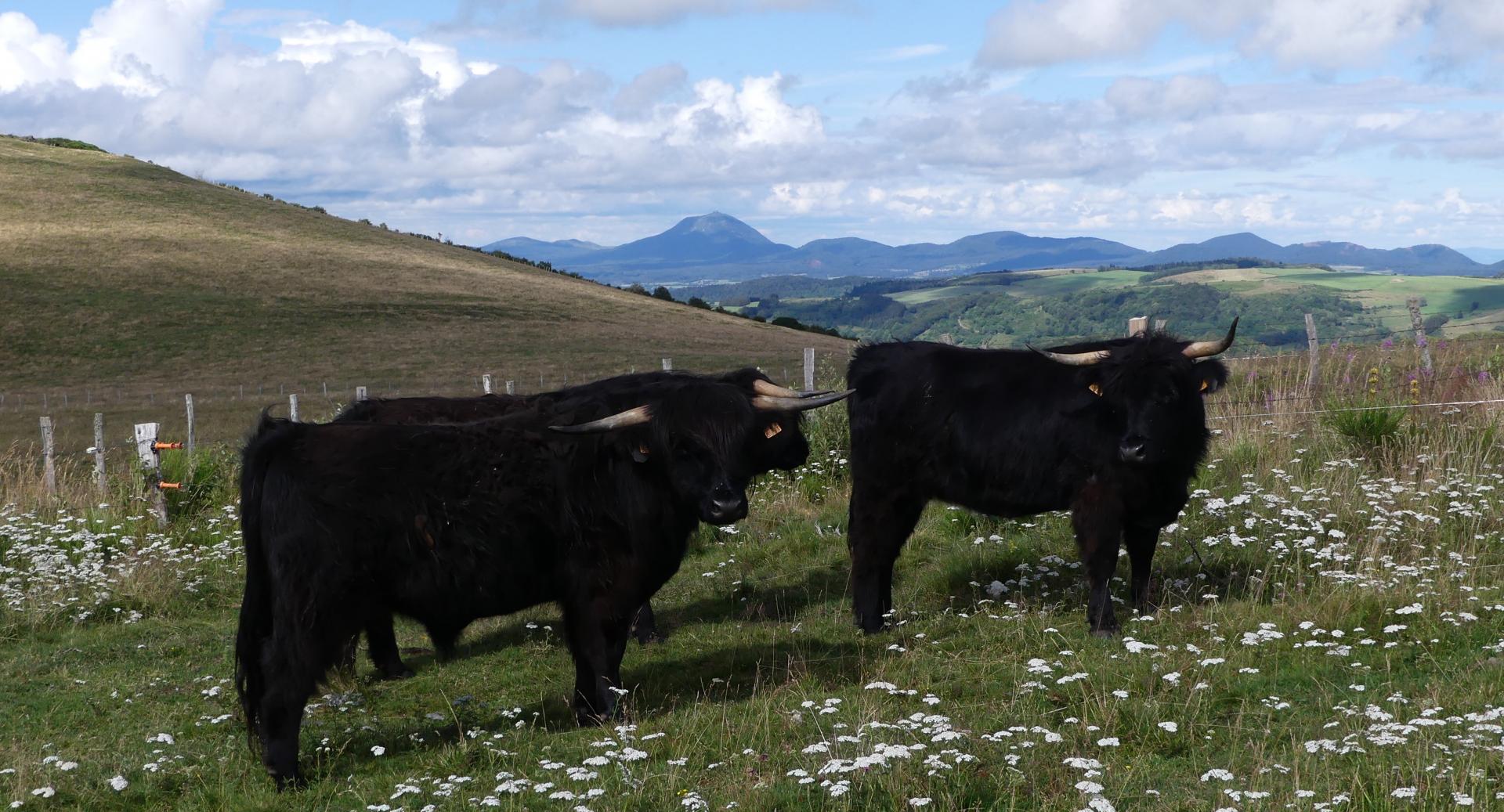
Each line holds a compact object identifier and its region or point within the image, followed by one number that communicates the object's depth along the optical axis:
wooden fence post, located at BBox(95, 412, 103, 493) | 15.19
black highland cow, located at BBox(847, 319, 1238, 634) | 8.16
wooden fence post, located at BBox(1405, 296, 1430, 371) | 14.77
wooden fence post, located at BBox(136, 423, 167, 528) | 13.15
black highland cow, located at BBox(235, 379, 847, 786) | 6.16
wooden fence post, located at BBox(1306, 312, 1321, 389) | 15.13
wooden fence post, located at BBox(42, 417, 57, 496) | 14.88
